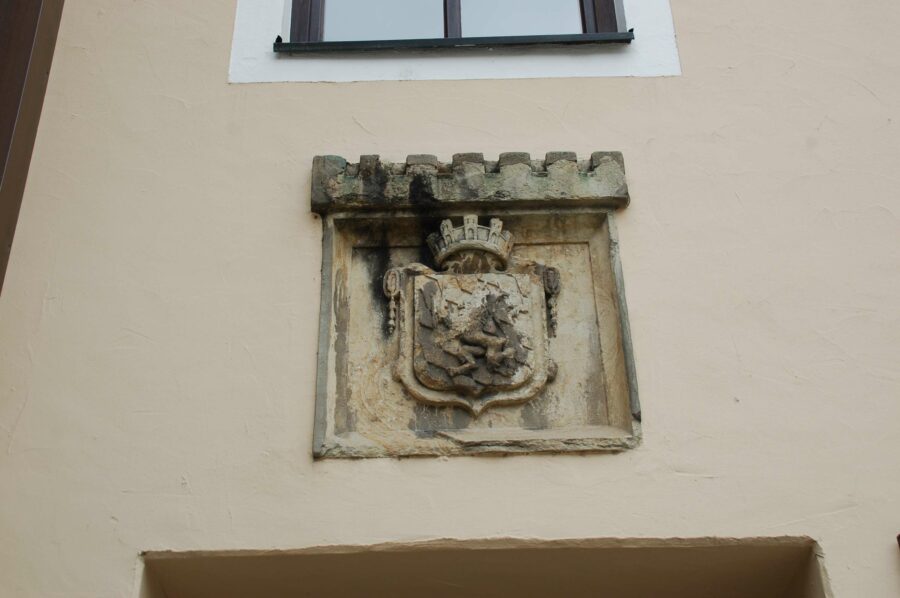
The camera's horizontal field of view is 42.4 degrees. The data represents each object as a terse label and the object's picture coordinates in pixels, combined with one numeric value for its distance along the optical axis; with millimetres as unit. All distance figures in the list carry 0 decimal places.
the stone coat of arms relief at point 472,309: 3348
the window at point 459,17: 4215
